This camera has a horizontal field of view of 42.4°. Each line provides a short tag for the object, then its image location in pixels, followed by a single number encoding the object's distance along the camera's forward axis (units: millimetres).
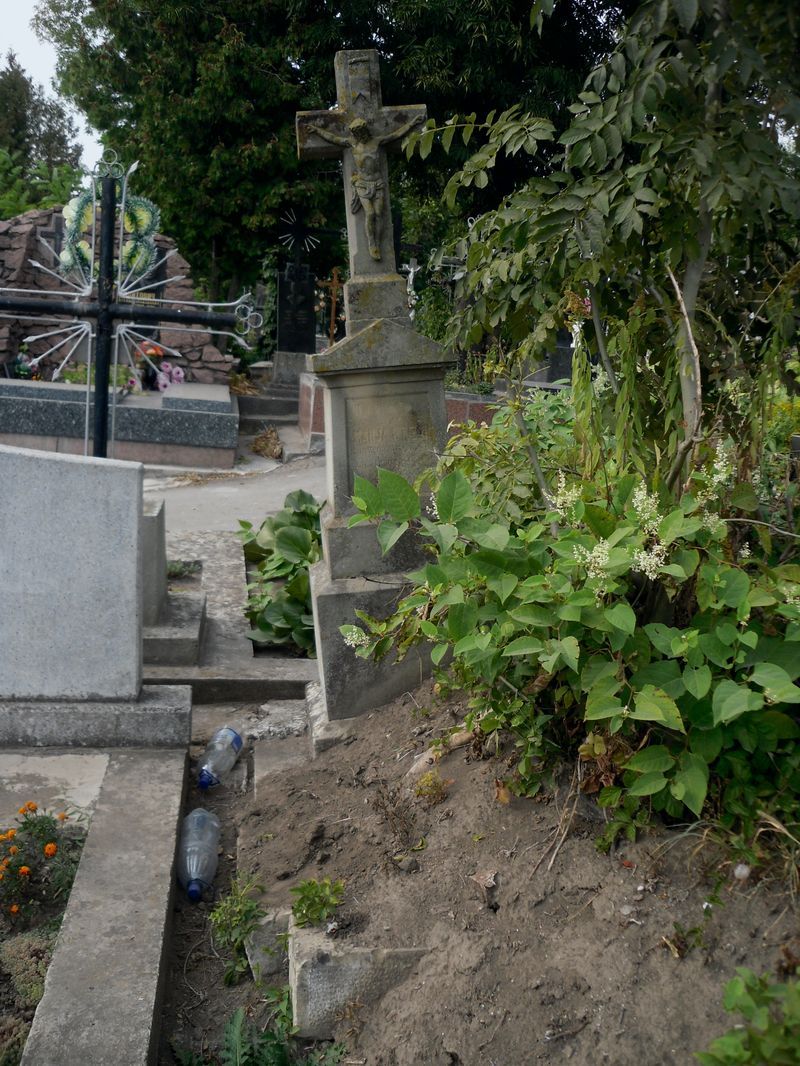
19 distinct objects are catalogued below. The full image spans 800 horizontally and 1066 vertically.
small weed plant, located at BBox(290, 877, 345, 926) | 2732
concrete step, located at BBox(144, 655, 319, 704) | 5113
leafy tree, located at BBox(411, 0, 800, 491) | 2418
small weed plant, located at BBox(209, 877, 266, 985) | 2979
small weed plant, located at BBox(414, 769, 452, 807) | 3053
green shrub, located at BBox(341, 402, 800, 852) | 2359
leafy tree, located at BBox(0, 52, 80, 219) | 23844
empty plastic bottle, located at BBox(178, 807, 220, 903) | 3396
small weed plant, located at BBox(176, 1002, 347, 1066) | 2555
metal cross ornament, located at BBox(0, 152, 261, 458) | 4809
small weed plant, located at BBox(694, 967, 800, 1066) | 1651
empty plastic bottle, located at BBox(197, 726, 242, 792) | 4082
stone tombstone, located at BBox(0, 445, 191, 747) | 3820
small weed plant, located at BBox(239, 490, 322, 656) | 5789
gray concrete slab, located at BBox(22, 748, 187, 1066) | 2469
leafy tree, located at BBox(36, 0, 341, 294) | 16609
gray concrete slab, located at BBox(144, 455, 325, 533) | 9023
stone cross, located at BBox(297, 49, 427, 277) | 4512
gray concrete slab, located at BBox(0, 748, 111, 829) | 3586
